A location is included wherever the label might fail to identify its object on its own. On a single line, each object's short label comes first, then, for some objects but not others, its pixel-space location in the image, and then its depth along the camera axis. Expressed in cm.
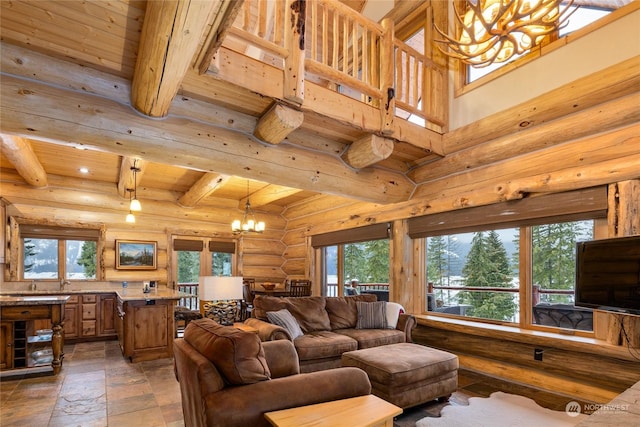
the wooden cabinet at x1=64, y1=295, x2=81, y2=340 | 587
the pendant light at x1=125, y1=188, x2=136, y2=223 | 559
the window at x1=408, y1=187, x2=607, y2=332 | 359
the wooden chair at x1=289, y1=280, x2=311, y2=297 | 690
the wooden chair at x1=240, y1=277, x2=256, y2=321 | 653
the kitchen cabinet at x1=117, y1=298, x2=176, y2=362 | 472
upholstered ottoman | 299
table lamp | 329
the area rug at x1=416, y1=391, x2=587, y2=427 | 281
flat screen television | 273
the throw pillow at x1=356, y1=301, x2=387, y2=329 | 459
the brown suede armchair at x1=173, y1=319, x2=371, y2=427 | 177
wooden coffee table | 175
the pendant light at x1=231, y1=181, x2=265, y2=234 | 624
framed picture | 676
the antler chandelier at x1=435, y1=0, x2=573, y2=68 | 298
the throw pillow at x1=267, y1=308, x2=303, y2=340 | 401
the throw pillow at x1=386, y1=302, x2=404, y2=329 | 458
